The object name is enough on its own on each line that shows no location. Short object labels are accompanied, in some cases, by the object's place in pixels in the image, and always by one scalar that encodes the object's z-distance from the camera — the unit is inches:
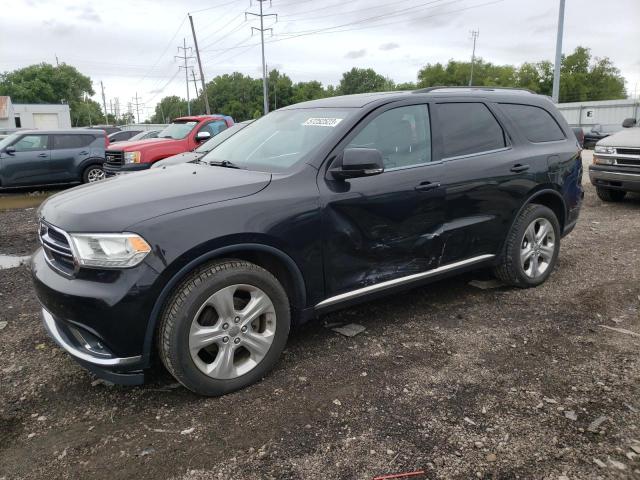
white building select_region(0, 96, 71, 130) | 2320.4
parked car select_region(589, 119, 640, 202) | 331.0
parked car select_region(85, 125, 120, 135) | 1372.8
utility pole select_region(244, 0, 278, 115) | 1721.2
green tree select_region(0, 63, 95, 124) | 3319.4
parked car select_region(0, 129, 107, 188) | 474.0
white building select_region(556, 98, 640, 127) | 1411.2
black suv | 105.4
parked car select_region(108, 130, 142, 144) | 968.6
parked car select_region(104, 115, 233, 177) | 421.1
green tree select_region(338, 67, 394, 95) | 4119.1
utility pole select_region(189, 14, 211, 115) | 1620.3
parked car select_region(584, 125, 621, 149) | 1002.5
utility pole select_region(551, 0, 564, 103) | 904.9
